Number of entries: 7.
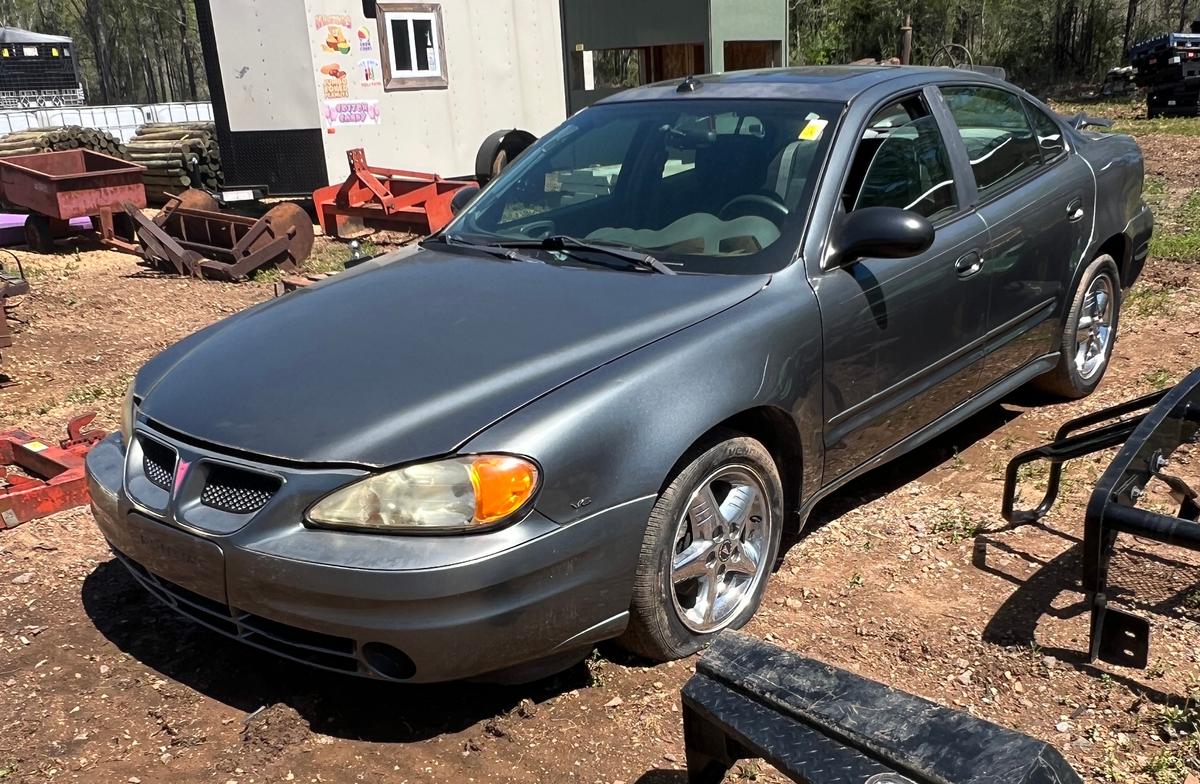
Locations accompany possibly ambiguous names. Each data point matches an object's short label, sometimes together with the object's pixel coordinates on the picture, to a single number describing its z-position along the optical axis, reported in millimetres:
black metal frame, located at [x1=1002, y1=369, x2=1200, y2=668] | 2789
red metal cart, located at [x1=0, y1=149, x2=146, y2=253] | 10625
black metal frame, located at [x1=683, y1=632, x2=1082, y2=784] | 1830
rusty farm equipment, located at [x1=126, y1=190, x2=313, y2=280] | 9562
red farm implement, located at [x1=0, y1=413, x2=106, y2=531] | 4242
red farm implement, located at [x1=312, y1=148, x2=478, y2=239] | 10852
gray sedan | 2547
